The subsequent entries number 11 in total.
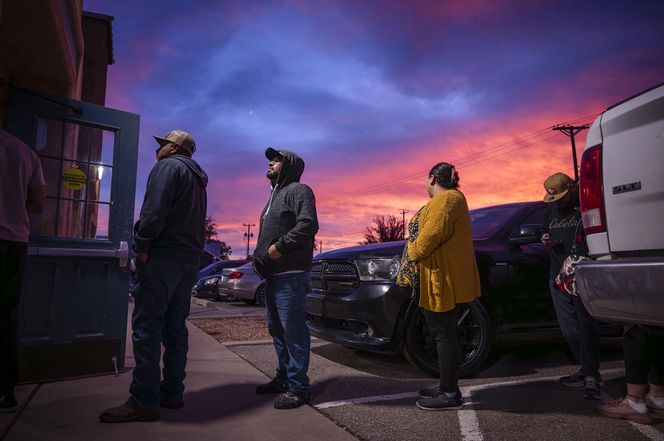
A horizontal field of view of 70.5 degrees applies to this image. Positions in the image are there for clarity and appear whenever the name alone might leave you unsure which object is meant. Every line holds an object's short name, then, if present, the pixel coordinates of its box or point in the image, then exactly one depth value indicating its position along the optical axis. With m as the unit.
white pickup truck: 1.92
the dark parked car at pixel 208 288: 14.24
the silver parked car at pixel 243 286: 11.75
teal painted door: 3.75
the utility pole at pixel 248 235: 96.83
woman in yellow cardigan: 3.15
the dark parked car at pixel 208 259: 20.24
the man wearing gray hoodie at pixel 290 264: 3.23
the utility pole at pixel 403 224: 71.06
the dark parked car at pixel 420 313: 4.00
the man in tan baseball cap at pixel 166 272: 2.88
